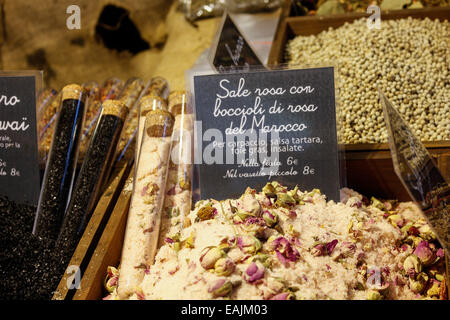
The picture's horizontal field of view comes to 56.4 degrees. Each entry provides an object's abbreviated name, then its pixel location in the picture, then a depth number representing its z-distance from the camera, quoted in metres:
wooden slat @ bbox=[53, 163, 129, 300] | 0.93
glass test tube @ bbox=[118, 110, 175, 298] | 0.95
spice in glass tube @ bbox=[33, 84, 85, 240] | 1.11
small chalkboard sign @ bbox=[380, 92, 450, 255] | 0.84
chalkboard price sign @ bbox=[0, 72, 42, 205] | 1.21
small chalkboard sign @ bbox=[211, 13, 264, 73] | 1.32
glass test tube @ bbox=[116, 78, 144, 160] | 1.35
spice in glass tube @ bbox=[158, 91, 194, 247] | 1.07
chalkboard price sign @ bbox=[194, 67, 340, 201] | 1.11
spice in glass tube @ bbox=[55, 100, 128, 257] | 1.08
